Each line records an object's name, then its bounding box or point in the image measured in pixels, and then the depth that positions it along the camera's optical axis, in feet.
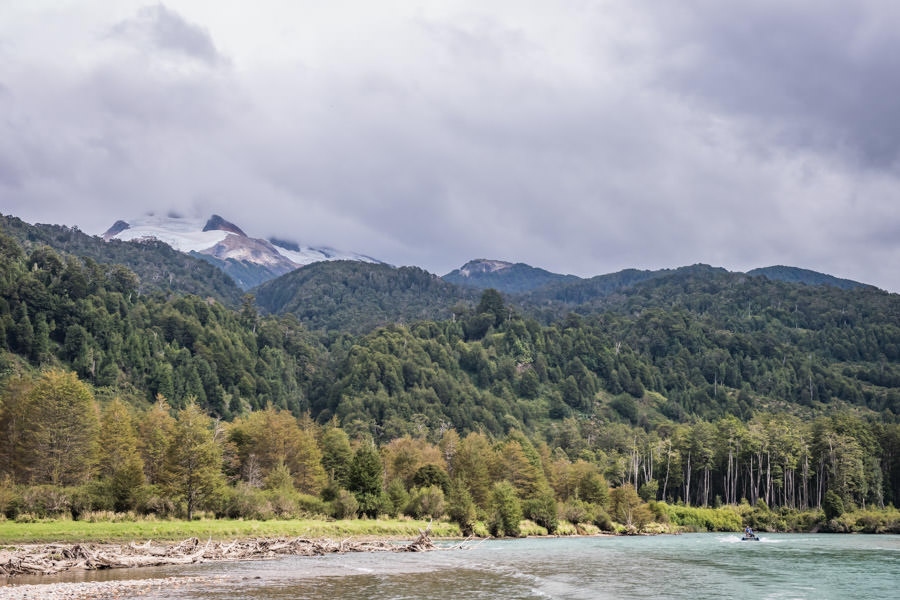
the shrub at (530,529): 349.16
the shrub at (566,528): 373.20
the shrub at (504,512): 325.62
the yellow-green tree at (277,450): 358.23
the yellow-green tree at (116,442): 295.07
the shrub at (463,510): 322.14
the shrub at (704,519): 466.29
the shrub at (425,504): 327.88
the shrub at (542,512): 369.91
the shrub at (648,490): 534.78
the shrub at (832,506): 432.25
